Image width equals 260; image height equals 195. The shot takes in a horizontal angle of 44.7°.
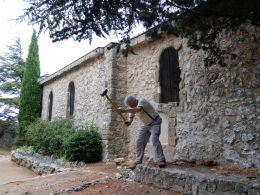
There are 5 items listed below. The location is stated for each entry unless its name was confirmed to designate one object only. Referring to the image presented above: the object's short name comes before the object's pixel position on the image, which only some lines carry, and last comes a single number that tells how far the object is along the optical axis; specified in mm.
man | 6320
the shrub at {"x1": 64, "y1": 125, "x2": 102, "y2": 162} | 9930
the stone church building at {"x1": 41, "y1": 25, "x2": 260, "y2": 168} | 6168
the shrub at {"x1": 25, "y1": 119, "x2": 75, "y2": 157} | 12040
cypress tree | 18141
